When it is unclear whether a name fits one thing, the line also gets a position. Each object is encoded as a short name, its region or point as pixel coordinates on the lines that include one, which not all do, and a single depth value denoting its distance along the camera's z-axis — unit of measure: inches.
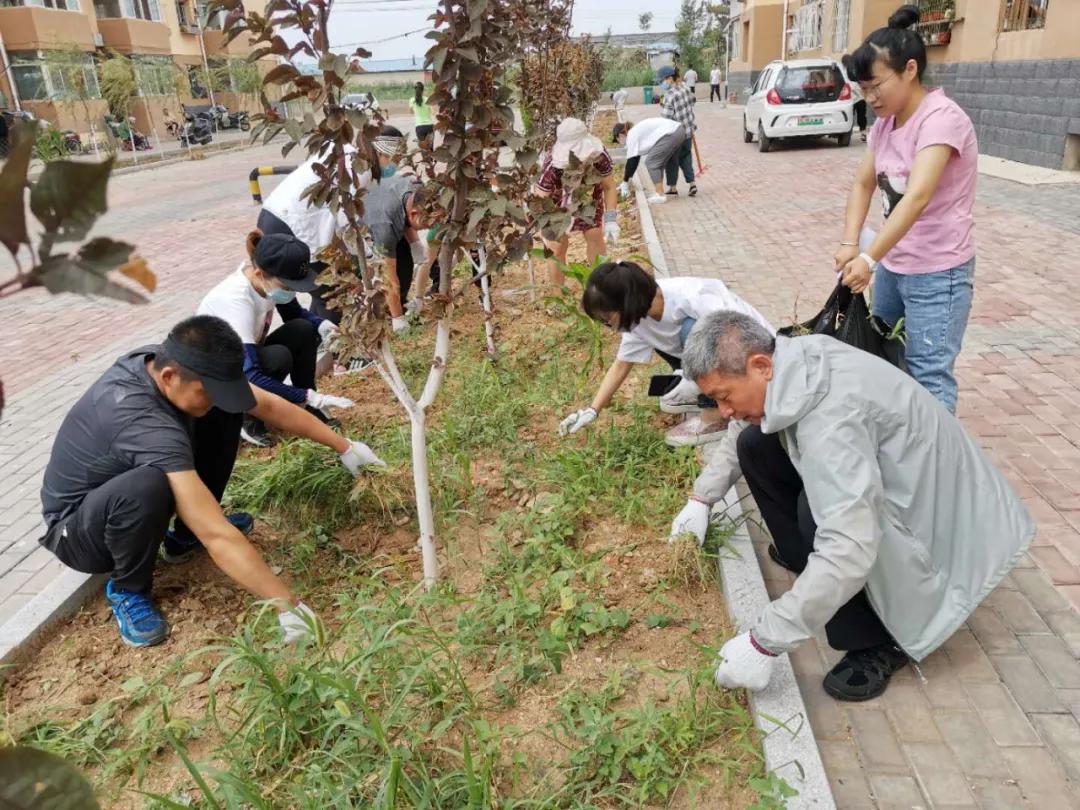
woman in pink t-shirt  103.4
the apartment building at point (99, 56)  990.4
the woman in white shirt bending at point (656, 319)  126.0
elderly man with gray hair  75.9
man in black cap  96.9
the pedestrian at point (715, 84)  1235.2
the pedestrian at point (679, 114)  394.6
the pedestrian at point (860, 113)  559.7
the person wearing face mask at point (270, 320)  142.8
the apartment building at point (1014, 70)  373.4
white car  533.0
